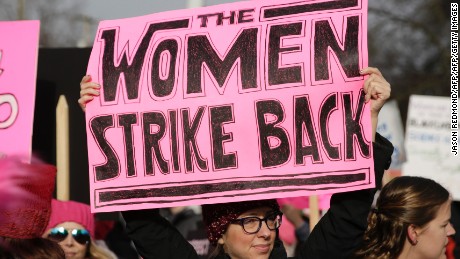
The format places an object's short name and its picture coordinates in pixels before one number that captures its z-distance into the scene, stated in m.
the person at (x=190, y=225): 6.93
